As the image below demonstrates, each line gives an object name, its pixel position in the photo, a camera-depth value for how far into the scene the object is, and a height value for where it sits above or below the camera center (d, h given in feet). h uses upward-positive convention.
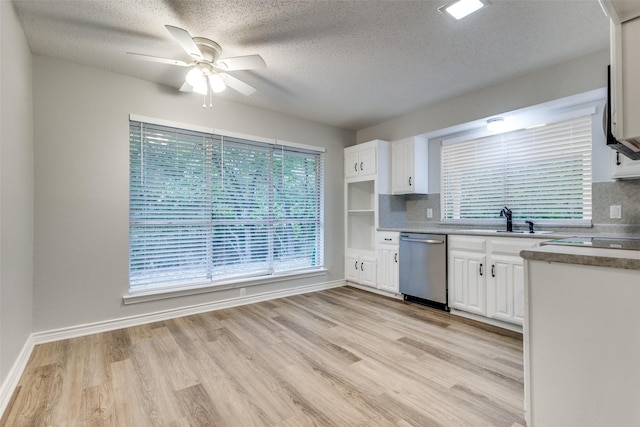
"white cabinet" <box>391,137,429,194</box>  13.21 +2.23
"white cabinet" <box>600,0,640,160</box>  3.68 +1.89
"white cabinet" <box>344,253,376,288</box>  13.99 -2.89
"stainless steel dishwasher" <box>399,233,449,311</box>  11.12 -2.30
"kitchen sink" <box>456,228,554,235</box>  9.88 -0.70
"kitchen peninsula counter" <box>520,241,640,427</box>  3.47 -1.67
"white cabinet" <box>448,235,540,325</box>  9.10 -2.21
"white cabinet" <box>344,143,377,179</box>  14.11 +2.72
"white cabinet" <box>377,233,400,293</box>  12.84 -2.30
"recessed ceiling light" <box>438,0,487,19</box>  6.30 +4.66
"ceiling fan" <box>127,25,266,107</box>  7.41 +4.09
